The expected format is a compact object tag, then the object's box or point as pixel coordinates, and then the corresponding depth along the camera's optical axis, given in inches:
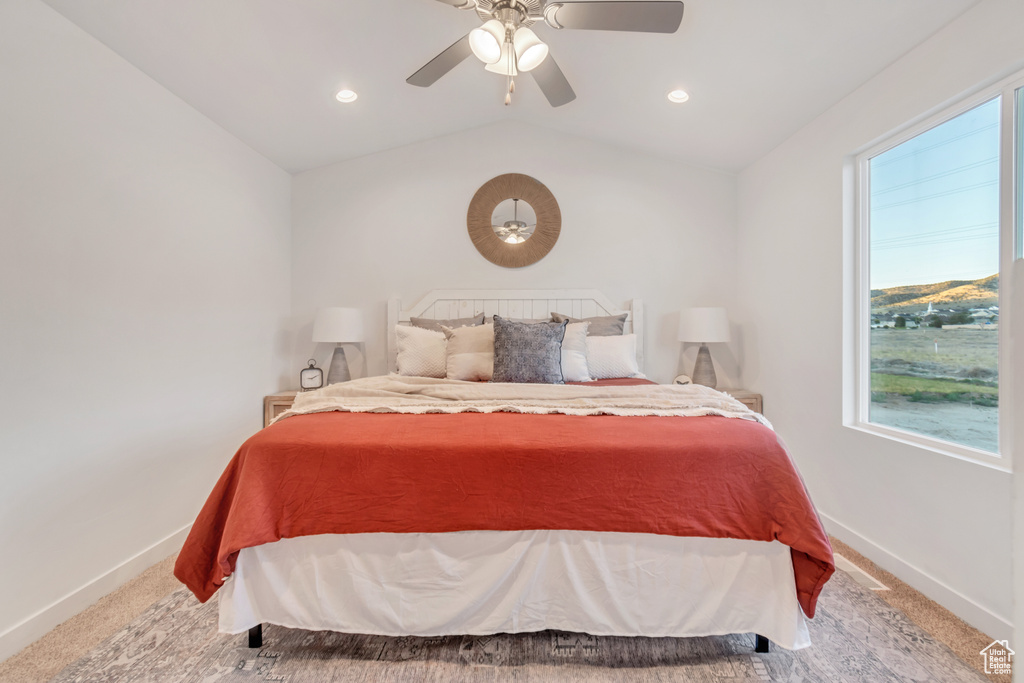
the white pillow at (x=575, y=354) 107.8
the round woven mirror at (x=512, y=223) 139.7
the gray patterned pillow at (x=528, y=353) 98.3
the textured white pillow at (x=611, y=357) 115.1
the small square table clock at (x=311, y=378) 129.6
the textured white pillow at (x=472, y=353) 105.4
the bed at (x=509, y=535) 56.5
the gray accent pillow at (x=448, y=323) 127.7
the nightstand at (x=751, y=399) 124.6
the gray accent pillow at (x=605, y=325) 123.3
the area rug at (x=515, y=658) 56.9
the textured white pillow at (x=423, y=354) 114.0
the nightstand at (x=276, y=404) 122.9
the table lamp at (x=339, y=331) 125.9
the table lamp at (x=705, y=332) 125.8
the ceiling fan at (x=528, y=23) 65.9
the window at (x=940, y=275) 69.1
